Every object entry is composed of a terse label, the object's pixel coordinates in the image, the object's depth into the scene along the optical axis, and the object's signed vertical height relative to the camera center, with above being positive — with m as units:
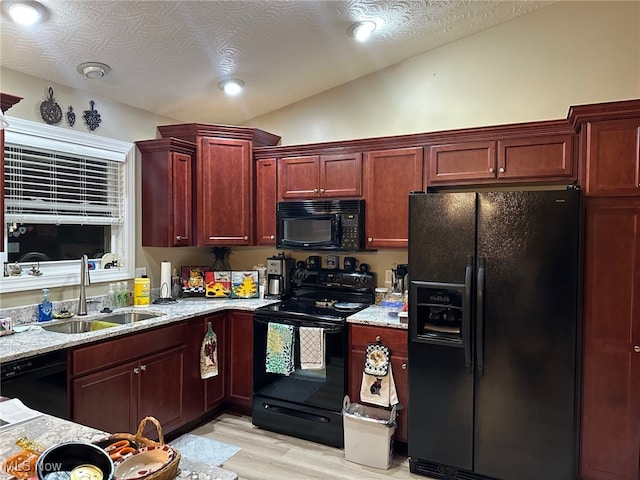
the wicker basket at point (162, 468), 0.98 -0.55
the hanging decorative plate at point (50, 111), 2.94 +0.82
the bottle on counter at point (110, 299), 3.36 -0.53
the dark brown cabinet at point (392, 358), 2.89 -0.85
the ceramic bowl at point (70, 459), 0.97 -0.52
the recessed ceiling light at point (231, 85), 3.41 +1.16
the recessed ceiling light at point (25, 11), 2.15 +1.10
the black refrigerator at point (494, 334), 2.43 -0.59
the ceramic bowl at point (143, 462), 1.02 -0.56
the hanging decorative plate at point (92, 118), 3.22 +0.84
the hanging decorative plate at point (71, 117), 3.10 +0.81
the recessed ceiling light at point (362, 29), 2.84 +1.35
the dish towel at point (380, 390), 2.89 -1.05
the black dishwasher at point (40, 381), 2.15 -0.77
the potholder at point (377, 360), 2.88 -0.85
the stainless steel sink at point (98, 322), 2.91 -0.64
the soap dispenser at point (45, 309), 2.89 -0.52
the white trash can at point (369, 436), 2.81 -1.32
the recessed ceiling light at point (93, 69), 2.85 +1.07
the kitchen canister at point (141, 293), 3.45 -0.49
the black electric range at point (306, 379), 3.05 -1.07
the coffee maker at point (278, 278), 3.84 -0.41
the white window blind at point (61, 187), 2.90 +0.32
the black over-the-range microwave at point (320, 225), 3.42 +0.06
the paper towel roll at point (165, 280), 3.69 -0.41
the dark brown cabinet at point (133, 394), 2.52 -1.03
